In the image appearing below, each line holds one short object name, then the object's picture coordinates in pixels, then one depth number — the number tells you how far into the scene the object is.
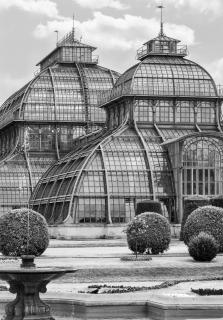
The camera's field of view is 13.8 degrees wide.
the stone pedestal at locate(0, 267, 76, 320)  26.14
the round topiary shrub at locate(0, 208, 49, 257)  53.00
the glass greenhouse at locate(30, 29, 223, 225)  91.44
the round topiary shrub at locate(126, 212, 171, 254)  55.72
